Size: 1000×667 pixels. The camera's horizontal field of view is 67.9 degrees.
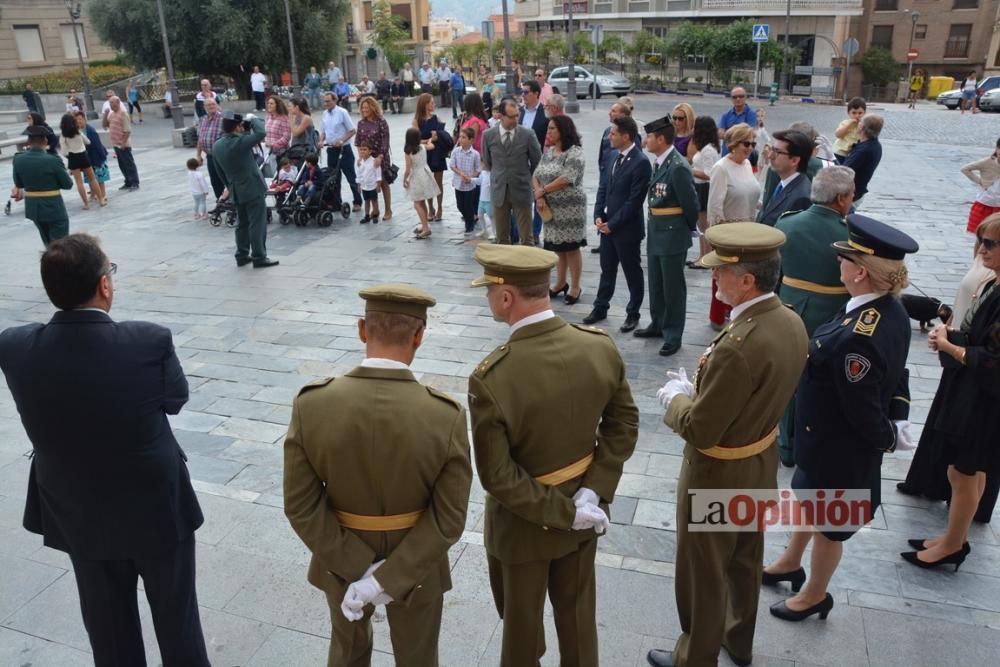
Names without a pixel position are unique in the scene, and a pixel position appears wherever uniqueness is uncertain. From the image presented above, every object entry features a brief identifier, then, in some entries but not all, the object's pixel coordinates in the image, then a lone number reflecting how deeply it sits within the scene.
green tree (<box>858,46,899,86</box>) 39.94
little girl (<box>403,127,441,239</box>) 9.83
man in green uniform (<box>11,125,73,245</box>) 8.34
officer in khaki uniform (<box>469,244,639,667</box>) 2.45
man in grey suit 7.91
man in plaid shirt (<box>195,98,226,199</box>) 10.87
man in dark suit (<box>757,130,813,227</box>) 5.07
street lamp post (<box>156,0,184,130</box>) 21.39
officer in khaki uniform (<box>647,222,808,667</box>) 2.65
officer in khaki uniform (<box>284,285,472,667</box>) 2.21
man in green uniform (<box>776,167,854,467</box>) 4.18
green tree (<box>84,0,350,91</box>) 27.83
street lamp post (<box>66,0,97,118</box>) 27.53
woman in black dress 3.32
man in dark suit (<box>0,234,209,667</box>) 2.48
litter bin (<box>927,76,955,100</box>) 37.62
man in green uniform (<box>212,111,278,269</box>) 8.39
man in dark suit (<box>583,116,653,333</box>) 6.23
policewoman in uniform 2.92
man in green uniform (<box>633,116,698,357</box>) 5.89
